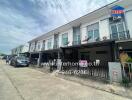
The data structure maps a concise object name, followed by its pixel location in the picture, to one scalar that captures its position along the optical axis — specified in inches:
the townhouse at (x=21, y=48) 1082.6
